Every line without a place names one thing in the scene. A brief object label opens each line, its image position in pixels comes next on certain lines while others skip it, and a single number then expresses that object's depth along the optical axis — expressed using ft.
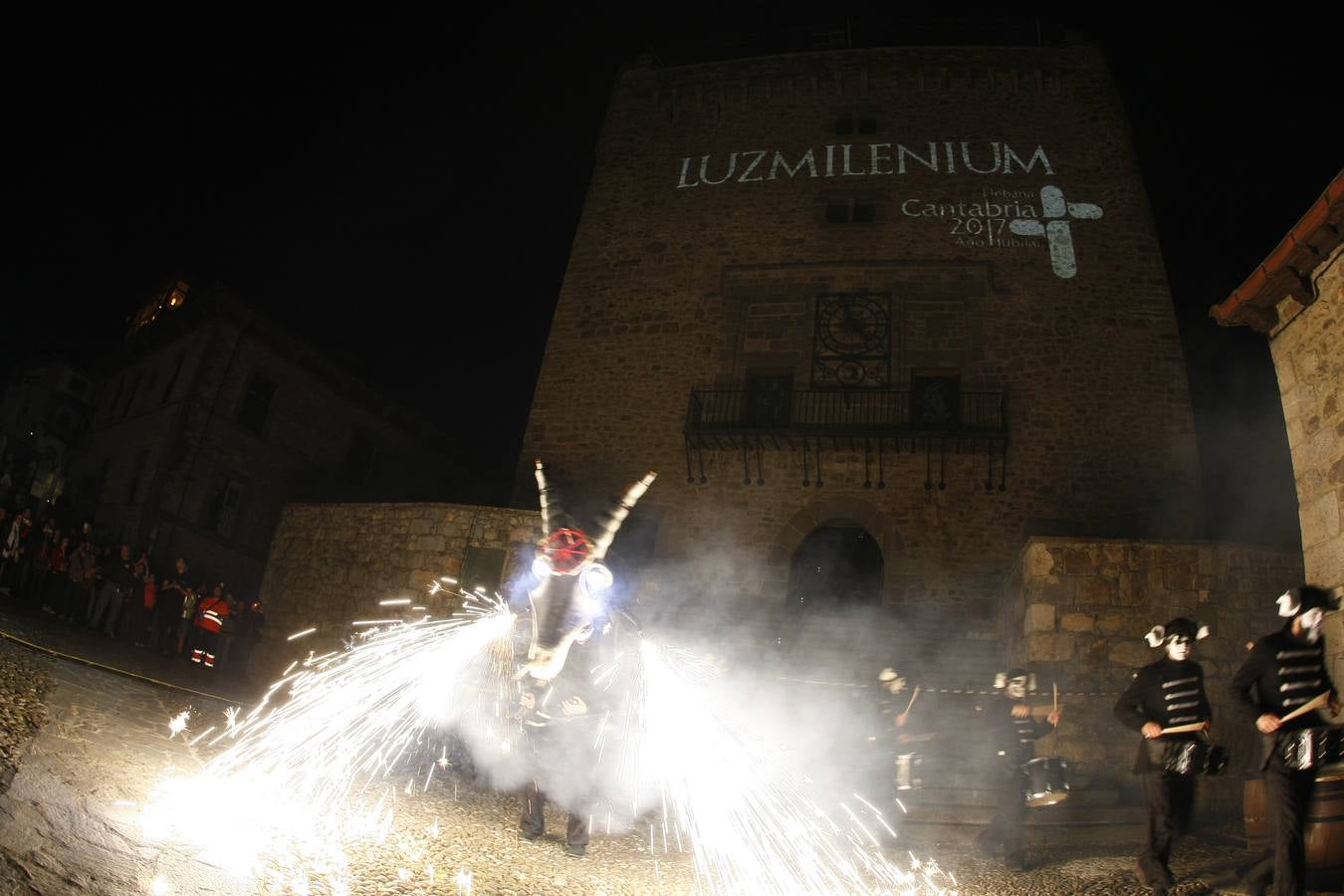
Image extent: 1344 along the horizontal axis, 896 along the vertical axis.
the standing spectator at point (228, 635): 37.81
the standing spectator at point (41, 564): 36.22
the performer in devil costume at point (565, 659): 15.25
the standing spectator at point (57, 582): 36.32
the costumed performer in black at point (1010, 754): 16.98
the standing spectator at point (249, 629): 39.50
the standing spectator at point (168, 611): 36.50
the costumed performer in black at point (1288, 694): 12.60
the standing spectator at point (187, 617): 36.81
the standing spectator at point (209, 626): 37.17
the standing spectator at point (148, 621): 36.11
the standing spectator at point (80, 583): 36.14
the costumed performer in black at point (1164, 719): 14.42
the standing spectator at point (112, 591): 35.58
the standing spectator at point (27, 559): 36.09
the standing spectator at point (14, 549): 35.04
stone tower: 40.68
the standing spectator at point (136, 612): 35.63
